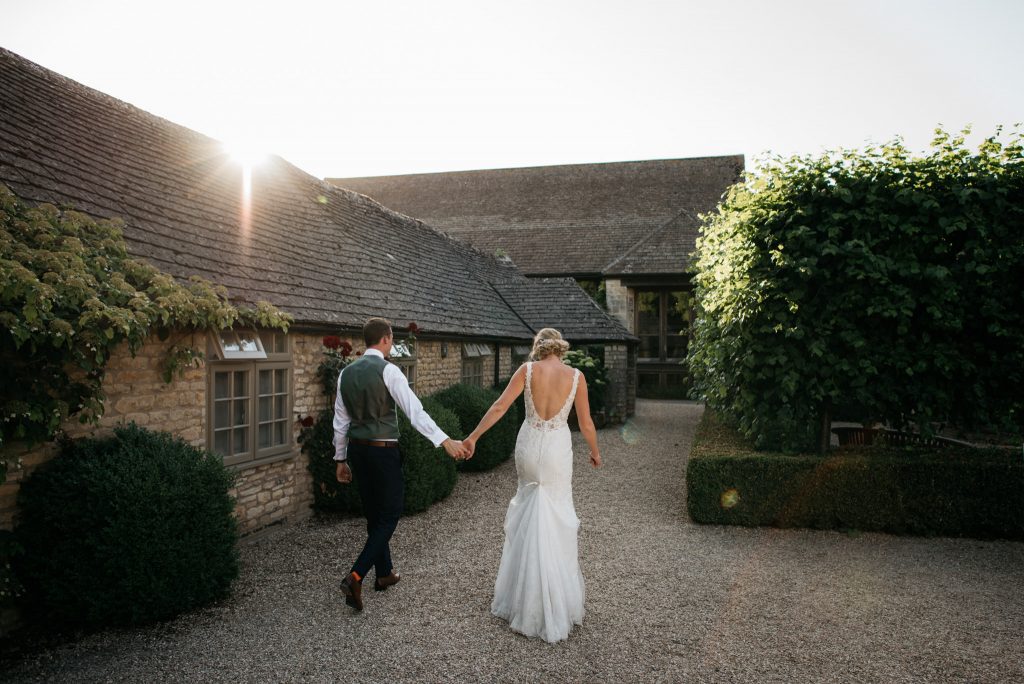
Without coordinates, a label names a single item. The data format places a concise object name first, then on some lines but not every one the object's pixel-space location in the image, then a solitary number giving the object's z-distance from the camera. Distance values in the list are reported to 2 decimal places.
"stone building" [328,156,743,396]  26.61
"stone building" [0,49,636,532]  6.68
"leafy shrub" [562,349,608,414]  18.27
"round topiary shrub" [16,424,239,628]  4.78
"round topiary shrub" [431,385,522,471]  12.05
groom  5.29
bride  4.93
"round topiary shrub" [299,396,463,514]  8.46
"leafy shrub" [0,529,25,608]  4.55
